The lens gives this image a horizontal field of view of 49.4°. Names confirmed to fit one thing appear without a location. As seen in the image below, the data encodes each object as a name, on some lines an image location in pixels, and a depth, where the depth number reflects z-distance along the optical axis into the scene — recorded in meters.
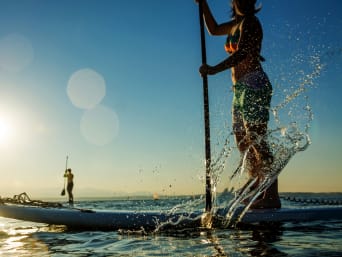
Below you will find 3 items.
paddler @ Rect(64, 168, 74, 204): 17.33
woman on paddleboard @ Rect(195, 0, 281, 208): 4.86
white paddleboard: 4.68
